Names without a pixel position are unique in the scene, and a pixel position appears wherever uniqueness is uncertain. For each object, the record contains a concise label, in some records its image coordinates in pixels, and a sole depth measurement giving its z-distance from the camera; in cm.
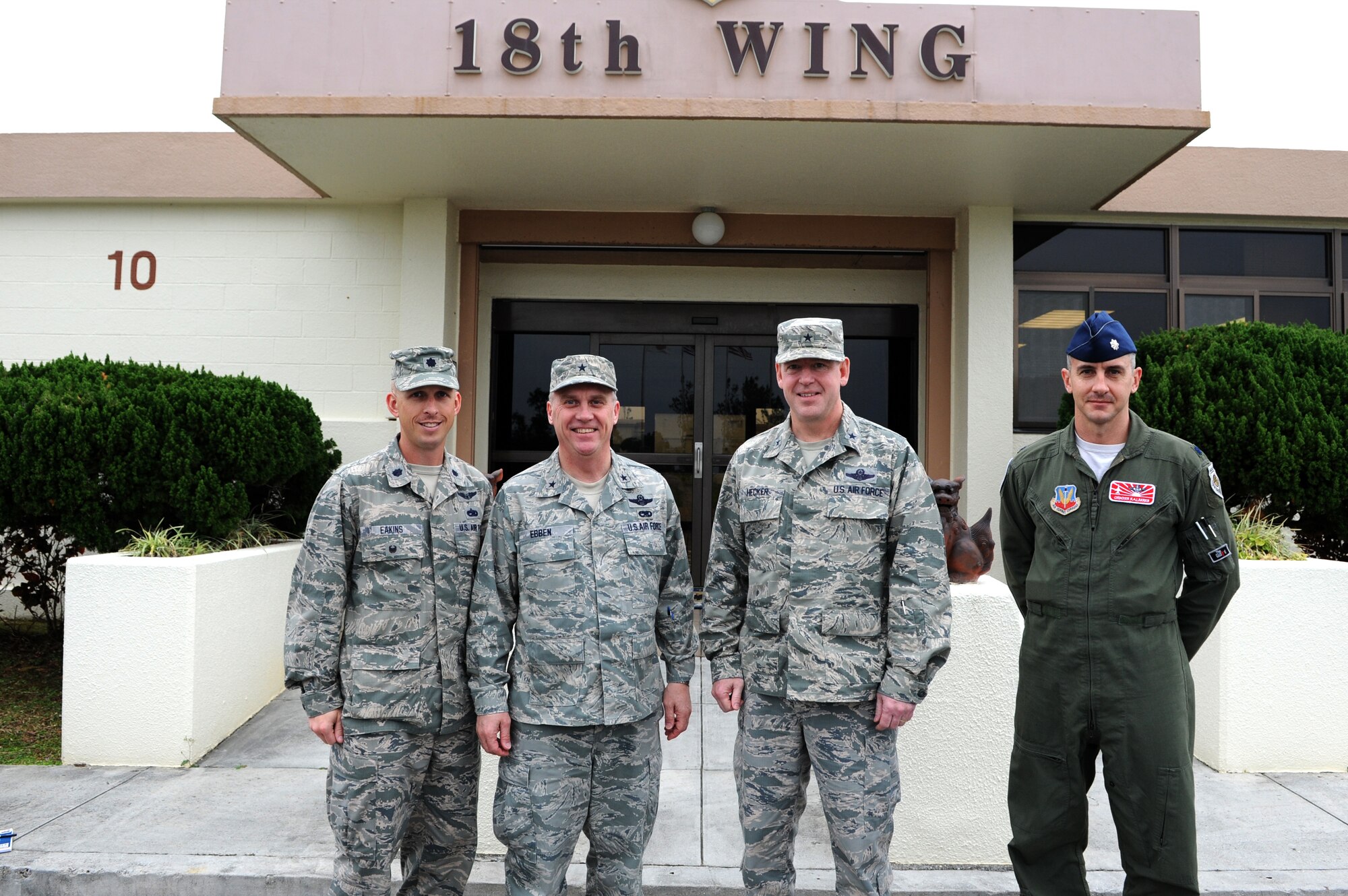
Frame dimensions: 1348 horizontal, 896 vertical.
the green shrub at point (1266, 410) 563
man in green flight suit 283
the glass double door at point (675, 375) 826
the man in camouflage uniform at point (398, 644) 273
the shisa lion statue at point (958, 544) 392
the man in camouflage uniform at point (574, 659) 270
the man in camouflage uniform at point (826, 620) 275
